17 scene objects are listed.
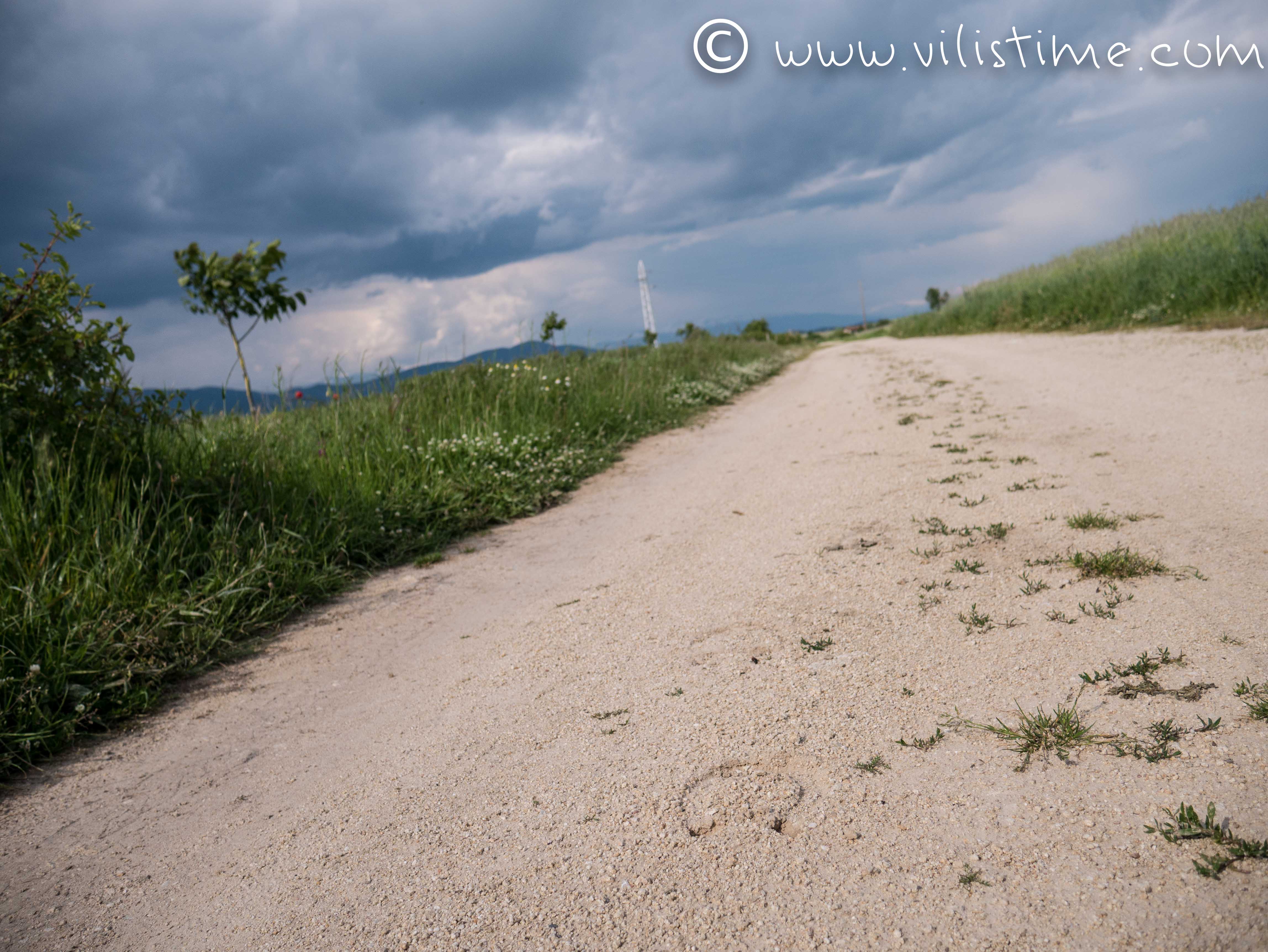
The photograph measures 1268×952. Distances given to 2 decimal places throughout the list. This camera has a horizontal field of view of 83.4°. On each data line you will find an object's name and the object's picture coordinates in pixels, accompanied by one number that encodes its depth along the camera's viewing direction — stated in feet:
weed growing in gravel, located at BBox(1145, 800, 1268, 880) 4.42
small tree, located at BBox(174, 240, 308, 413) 22.84
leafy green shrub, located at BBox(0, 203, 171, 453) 11.06
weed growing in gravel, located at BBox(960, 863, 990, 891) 4.69
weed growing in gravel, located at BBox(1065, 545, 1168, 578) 8.68
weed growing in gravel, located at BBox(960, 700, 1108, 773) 5.76
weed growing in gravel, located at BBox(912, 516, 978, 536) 11.01
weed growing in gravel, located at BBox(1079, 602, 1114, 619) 7.73
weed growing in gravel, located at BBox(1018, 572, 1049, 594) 8.66
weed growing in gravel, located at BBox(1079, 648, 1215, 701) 6.18
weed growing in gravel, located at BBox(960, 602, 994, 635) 7.95
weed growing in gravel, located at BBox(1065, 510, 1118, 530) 10.39
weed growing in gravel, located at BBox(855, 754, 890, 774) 5.91
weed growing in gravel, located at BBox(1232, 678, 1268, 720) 5.67
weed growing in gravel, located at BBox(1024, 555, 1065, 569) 9.38
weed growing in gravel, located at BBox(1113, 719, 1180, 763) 5.46
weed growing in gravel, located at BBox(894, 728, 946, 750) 6.09
